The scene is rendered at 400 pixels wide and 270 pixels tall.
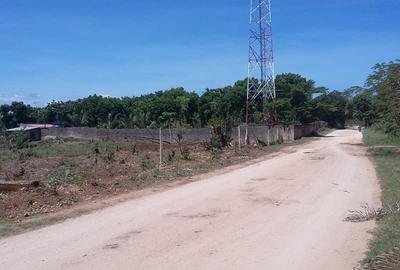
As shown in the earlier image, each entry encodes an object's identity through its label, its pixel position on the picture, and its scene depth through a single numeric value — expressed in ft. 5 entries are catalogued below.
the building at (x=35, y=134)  216.33
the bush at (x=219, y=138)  106.73
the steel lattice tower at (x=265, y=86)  151.94
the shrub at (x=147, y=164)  73.33
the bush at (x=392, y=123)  86.79
